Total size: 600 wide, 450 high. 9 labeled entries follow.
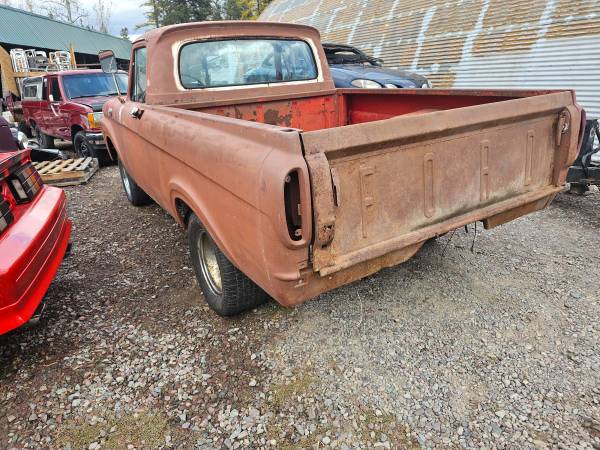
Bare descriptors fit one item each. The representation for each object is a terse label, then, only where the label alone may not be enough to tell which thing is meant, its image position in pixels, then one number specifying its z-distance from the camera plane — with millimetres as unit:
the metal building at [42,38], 13400
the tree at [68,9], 40438
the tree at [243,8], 34566
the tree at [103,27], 46969
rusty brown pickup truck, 1846
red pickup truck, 7691
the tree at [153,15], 36719
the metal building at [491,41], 7352
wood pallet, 6781
